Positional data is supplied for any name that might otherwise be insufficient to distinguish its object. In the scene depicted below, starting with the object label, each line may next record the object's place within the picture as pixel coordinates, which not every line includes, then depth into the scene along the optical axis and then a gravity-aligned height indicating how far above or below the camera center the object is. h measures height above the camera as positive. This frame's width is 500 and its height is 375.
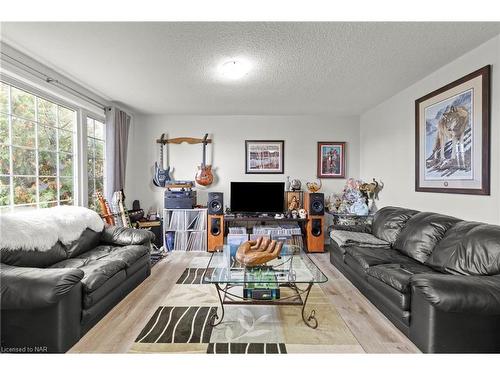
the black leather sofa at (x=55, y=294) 1.56 -0.75
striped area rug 1.75 -1.11
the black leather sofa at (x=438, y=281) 1.53 -0.69
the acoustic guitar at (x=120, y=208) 3.70 -0.34
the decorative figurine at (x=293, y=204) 4.28 -0.31
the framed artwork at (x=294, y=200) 4.30 -0.24
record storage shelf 4.16 -0.72
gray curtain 3.68 +0.53
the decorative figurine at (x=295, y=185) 4.37 +0.02
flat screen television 4.24 -0.19
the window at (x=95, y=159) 3.53 +0.39
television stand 4.06 -0.62
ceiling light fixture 2.46 +1.20
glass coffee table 2.00 -0.75
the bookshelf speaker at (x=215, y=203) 4.07 -0.28
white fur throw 1.95 -0.38
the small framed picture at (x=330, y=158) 4.53 +0.51
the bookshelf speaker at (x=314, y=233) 4.11 -0.77
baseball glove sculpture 2.25 -0.60
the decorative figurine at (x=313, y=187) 4.37 -0.02
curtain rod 2.33 +1.12
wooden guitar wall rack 4.44 +0.80
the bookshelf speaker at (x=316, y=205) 4.08 -0.31
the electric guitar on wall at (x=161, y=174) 4.39 +0.20
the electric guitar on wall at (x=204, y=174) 4.37 +0.20
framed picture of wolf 2.19 +0.49
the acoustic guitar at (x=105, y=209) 3.47 -0.33
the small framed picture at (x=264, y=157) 4.49 +0.52
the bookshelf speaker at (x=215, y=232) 4.09 -0.75
